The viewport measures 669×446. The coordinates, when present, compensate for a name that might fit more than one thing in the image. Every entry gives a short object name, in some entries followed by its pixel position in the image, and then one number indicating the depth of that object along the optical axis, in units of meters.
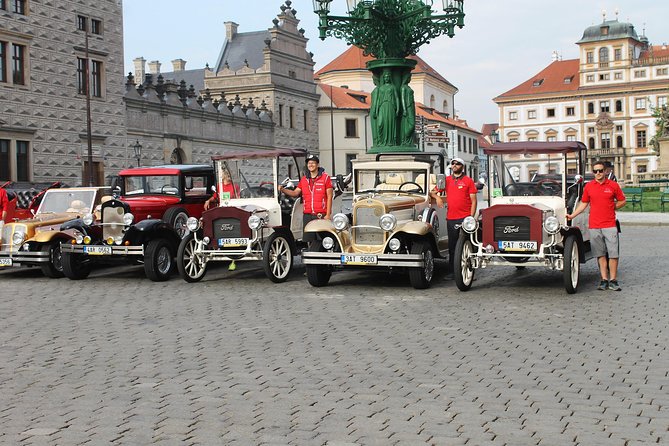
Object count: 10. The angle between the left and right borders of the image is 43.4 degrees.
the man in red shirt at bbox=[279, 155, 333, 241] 14.09
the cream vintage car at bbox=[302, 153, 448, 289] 12.37
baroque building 104.38
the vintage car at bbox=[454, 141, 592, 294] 11.88
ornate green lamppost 21.36
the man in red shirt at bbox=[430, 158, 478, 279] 13.21
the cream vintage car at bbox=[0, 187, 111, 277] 14.86
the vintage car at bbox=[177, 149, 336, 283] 13.57
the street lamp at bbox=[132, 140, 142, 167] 40.81
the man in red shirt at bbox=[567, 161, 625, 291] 11.88
